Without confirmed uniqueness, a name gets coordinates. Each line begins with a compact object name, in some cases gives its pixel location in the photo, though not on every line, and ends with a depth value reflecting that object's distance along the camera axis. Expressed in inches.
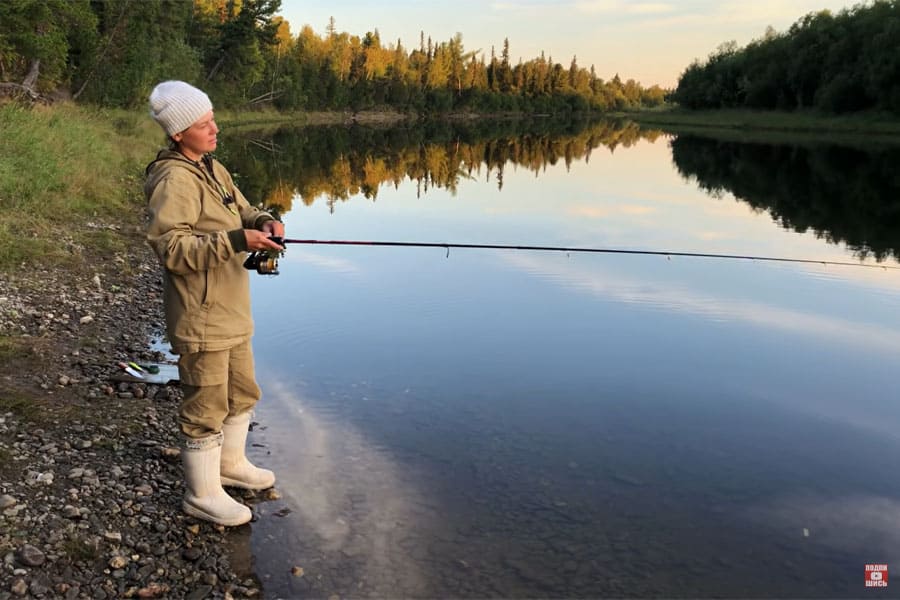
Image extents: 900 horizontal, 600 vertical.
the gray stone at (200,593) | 132.5
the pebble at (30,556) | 130.0
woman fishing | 134.2
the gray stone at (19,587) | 123.3
